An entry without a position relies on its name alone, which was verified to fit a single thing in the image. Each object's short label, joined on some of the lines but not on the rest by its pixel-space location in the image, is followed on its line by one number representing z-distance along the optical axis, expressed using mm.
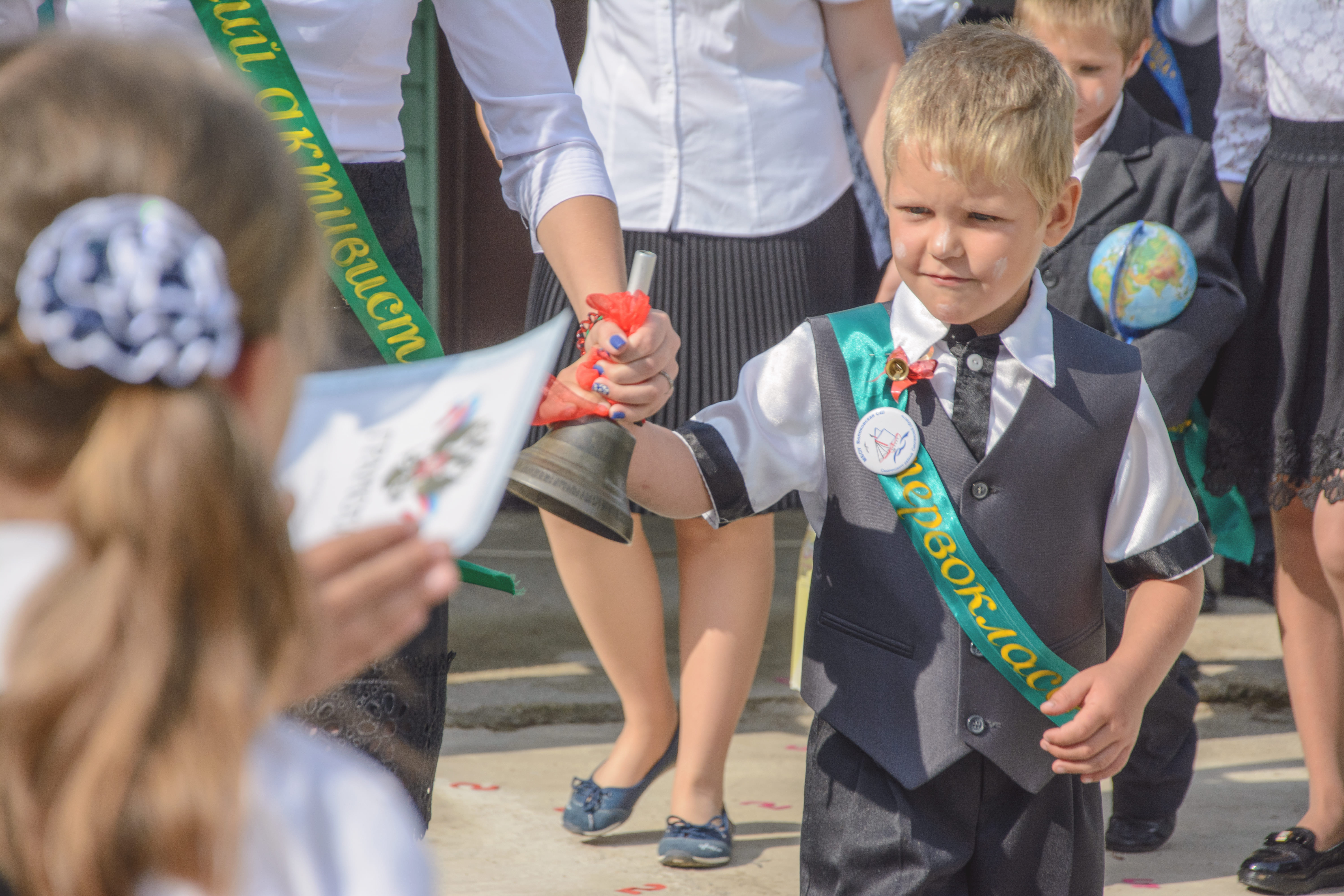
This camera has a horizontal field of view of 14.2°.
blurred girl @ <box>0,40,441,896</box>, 2952
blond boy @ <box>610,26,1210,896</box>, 4145
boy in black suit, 4780
